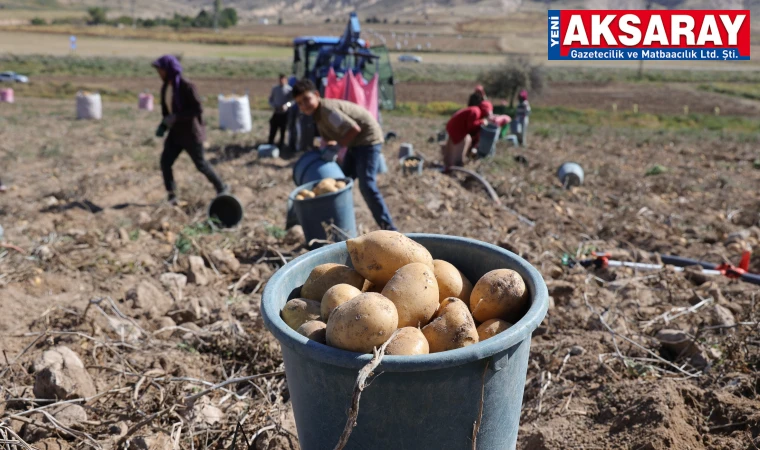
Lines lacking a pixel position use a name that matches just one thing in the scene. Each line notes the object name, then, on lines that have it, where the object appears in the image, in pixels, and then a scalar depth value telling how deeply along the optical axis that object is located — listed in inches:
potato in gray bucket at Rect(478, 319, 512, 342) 65.6
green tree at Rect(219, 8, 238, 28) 4146.2
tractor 370.9
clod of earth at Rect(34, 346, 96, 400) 96.9
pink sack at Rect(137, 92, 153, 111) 644.7
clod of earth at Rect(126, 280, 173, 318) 139.0
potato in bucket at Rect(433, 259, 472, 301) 74.4
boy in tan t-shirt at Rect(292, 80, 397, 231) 178.9
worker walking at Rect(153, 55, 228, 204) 220.5
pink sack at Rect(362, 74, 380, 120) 386.0
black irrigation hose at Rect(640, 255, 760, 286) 161.2
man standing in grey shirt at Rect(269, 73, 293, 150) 375.6
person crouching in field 306.8
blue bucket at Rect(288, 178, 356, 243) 172.7
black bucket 214.7
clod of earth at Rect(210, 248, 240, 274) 169.6
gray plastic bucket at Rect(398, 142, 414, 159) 350.6
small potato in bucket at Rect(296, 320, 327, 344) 62.8
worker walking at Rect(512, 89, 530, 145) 432.8
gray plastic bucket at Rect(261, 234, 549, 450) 56.9
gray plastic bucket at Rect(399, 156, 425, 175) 299.6
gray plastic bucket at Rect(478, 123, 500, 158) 334.6
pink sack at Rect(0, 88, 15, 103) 655.8
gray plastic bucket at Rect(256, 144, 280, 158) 358.6
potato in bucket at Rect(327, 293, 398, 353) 58.4
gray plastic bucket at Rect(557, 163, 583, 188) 294.8
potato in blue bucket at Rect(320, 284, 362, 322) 67.0
